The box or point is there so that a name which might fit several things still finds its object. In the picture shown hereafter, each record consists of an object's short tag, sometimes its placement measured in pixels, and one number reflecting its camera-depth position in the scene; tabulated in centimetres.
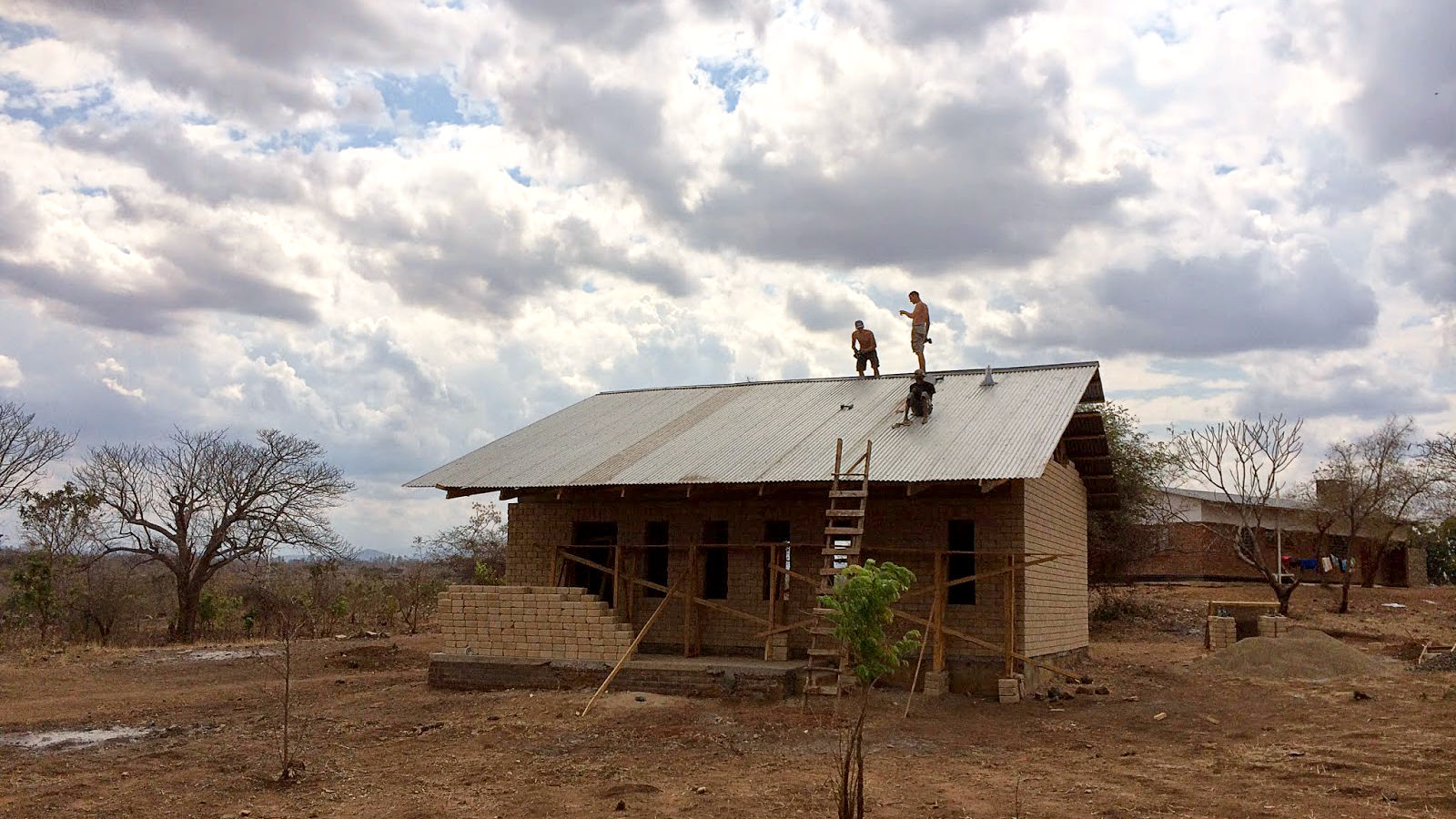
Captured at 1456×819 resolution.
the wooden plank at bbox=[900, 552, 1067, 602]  1464
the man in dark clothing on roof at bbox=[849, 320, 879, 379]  2162
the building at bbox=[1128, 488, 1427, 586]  3634
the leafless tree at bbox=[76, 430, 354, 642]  3155
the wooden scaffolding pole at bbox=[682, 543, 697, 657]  1700
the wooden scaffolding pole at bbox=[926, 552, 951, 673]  1538
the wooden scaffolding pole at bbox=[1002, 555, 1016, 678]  1528
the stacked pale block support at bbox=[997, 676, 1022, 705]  1505
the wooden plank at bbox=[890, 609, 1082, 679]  1512
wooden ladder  1384
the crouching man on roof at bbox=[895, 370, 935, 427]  1797
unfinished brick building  1564
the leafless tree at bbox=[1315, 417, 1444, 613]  3231
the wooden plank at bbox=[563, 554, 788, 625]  1650
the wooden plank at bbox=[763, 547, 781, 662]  1616
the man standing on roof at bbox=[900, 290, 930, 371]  1820
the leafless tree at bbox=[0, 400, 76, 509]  3178
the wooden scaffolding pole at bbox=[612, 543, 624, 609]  1780
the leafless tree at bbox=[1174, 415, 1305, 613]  3008
